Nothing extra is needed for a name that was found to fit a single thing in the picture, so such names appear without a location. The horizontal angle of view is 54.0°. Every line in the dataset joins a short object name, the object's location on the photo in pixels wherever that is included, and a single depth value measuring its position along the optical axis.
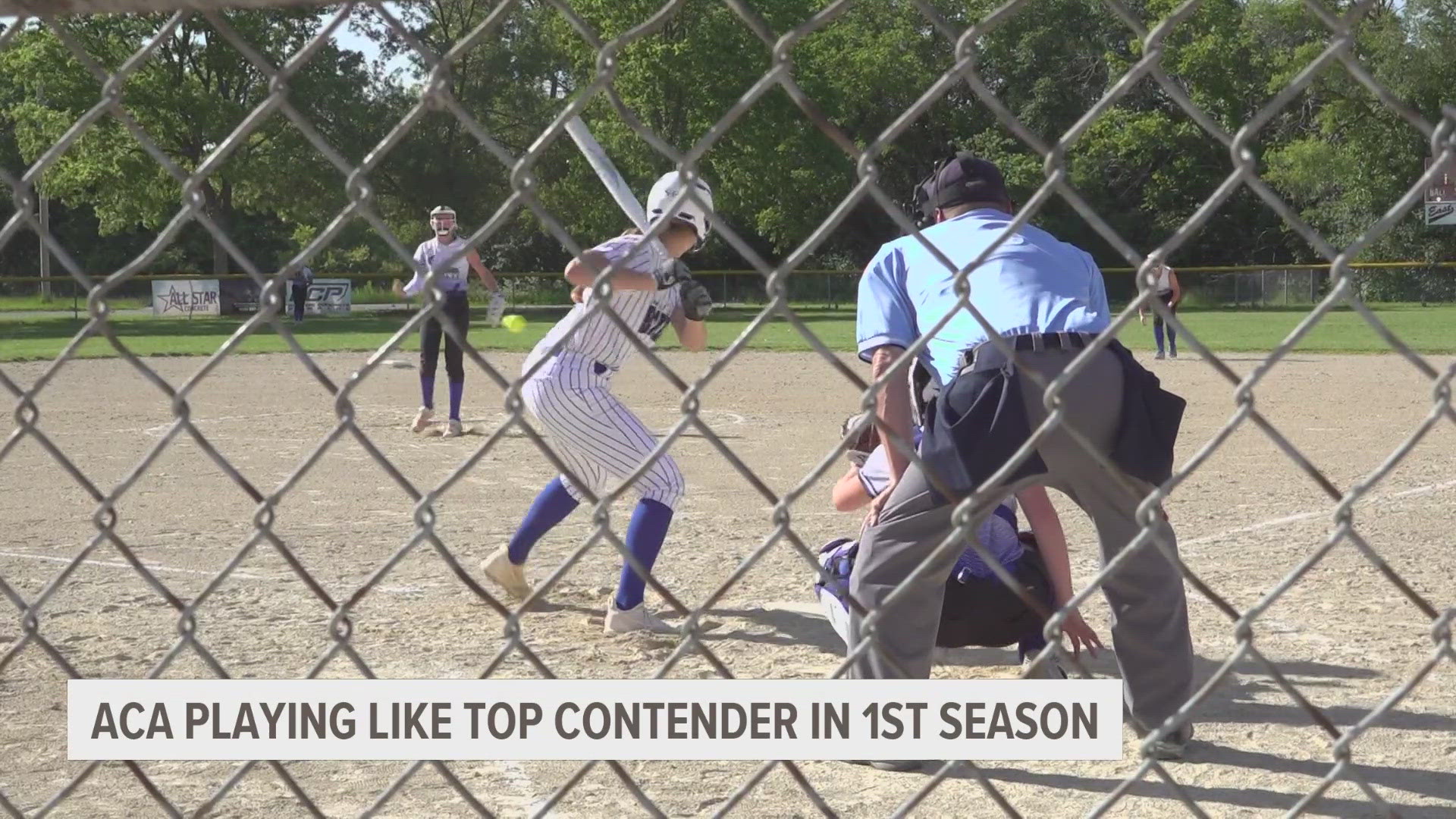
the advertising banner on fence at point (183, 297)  34.53
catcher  4.45
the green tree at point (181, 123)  36.53
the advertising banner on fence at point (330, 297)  37.28
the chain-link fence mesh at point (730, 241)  1.78
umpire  3.31
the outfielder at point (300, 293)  34.81
